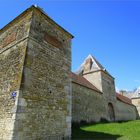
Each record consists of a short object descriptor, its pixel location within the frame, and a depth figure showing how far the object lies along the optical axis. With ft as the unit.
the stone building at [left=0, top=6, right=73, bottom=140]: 21.27
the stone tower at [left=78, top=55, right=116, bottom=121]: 65.77
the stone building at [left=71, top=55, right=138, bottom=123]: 47.96
